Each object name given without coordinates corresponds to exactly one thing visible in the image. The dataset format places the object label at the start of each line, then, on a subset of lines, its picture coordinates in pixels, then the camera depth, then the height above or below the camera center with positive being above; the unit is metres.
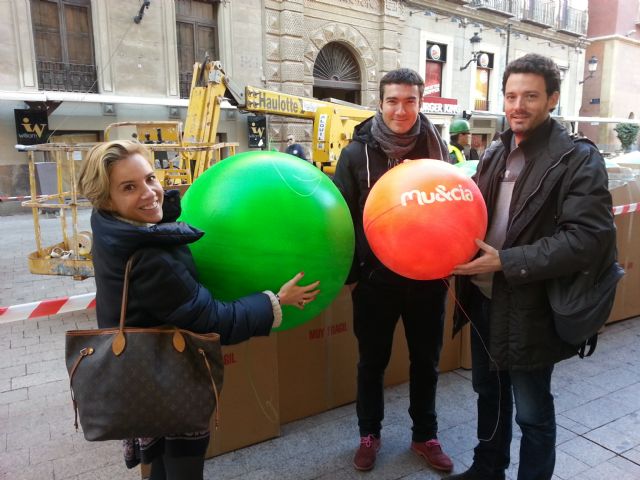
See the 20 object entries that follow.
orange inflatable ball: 1.76 -0.29
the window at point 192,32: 13.27 +2.78
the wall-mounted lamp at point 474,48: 19.02 +3.41
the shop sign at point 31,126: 11.02 +0.23
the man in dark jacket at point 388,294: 2.35 -0.77
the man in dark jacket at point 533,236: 1.77 -0.37
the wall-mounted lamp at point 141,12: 12.07 +2.99
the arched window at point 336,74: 15.94 +2.01
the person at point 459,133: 7.54 +0.03
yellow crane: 5.38 +0.02
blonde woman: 1.49 -0.39
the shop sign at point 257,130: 14.23 +0.16
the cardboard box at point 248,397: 2.62 -1.40
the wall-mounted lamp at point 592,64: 22.98 +3.27
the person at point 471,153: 9.07 -0.33
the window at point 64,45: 11.40 +2.13
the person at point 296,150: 9.62 -0.28
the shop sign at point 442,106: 18.31 +1.10
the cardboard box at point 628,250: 4.39 -1.05
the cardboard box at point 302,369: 2.91 -1.38
